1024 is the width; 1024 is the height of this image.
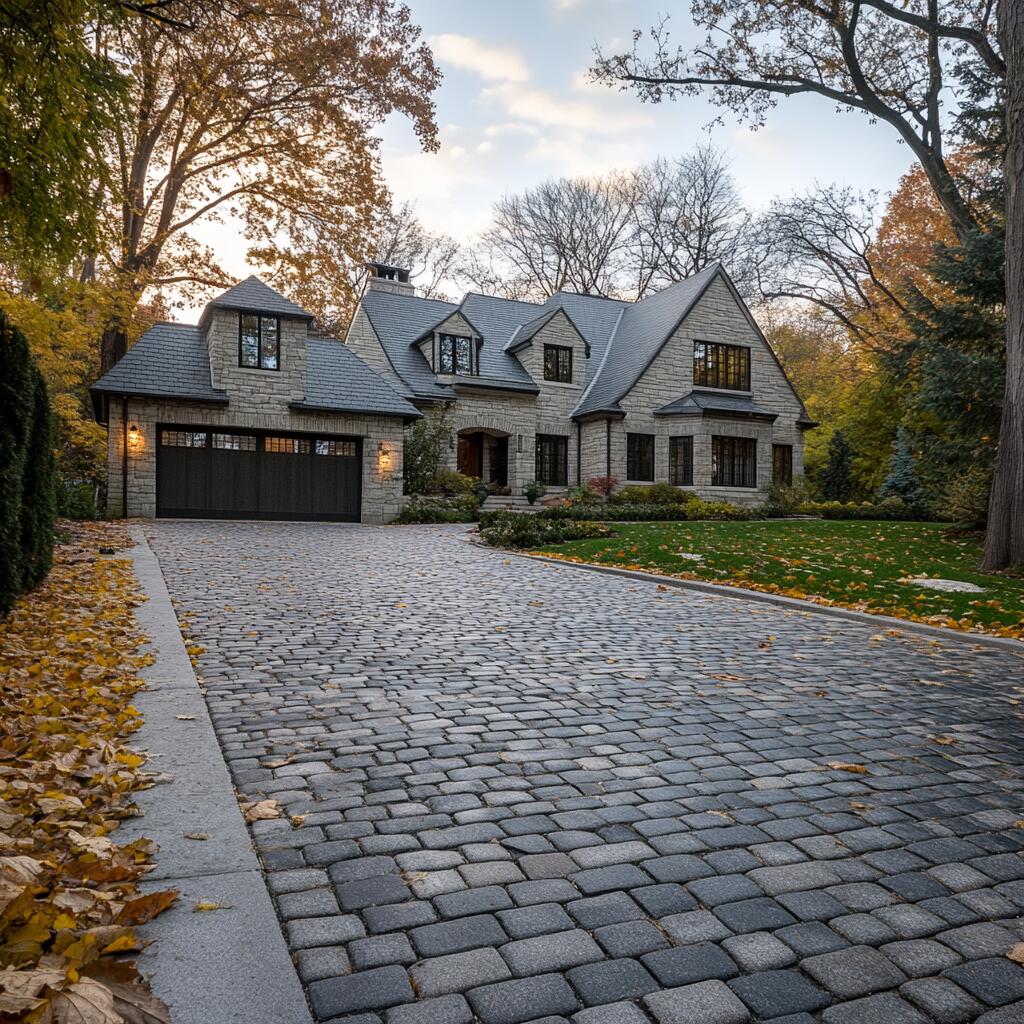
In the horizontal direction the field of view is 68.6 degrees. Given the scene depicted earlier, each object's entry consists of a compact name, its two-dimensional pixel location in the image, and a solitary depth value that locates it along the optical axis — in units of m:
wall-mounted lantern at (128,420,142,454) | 19.53
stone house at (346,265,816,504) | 26.12
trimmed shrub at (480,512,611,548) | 15.34
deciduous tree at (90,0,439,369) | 19.53
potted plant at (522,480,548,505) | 24.94
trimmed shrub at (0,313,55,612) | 6.25
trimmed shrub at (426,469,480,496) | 23.44
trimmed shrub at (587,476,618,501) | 25.17
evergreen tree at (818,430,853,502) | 28.12
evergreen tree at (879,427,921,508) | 25.06
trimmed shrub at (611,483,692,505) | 24.77
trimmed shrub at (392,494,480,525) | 21.64
